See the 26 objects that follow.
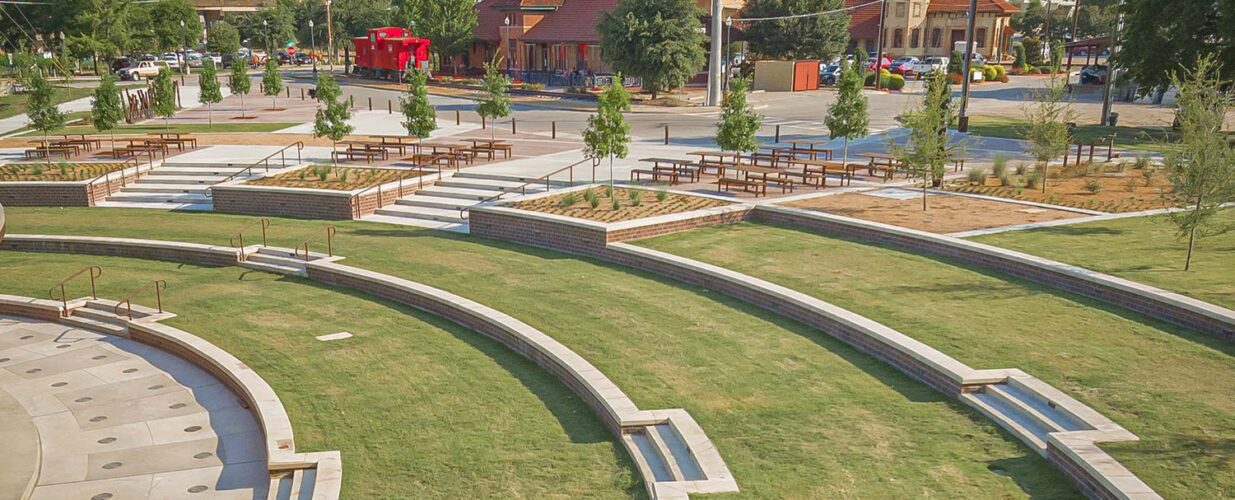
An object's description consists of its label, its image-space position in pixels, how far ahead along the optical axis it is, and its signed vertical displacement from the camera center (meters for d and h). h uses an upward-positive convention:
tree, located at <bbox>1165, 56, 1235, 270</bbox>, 14.77 -1.64
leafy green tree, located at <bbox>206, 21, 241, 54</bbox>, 85.75 +1.34
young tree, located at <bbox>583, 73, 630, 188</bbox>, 22.19 -1.56
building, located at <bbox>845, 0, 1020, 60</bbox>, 83.81 +3.18
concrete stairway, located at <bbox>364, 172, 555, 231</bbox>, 23.45 -3.66
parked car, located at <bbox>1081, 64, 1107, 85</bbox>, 60.59 -0.70
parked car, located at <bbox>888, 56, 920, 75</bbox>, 69.50 -0.23
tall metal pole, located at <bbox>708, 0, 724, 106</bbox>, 47.28 -0.10
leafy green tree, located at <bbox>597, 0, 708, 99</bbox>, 49.59 +1.04
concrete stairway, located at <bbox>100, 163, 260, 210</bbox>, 26.58 -3.82
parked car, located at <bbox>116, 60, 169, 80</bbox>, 75.00 -1.40
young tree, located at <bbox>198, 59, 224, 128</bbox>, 41.44 -1.35
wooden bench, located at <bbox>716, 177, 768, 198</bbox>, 23.10 -3.03
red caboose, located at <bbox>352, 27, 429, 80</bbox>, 68.75 +0.35
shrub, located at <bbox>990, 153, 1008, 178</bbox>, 24.44 -2.65
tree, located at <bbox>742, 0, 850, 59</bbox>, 65.44 +1.99
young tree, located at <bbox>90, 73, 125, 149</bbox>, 31.47 -1.74
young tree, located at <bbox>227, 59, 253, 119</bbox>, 45.94 -1.20
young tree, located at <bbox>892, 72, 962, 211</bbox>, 20.73 -1.64
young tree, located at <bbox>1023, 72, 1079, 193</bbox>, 23.48 -1.66
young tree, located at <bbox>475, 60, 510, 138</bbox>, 32.03 -1.28
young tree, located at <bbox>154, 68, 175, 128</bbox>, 37.06 -1.61
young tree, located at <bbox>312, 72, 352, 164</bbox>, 27.56 -1.74
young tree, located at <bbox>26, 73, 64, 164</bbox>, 30.48 -1.74
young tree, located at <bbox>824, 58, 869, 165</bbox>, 26.31 -1.29
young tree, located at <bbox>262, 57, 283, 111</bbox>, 46.47 -1.19
